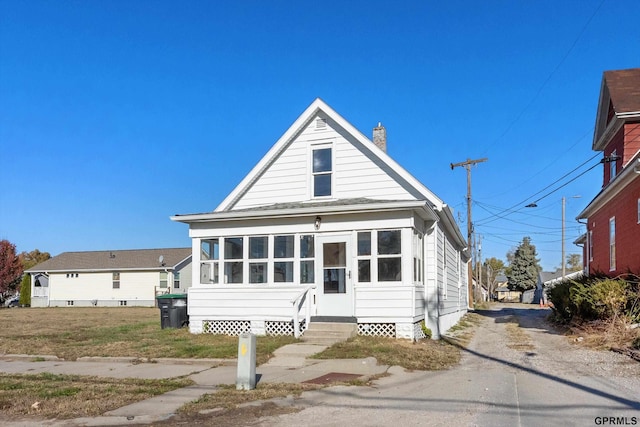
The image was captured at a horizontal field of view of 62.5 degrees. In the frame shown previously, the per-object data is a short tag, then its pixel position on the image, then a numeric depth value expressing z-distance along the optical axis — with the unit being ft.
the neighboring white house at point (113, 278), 139.64
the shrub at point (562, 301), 57.68
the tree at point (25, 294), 152.05
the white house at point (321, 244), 44.42
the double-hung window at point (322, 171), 52.31
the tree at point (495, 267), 339.61
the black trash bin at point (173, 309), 54.19
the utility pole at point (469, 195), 112.47
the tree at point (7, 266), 148.66
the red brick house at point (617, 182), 50.72
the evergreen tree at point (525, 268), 252.62
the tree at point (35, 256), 294.66
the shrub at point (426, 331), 47.06
